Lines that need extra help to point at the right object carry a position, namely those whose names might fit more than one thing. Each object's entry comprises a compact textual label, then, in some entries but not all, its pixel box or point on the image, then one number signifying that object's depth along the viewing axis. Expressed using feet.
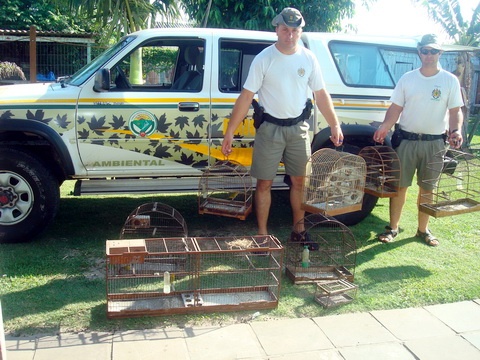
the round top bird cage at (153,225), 16.10
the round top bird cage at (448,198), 16.37
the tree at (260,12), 32.14
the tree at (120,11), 28.25
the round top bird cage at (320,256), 15.05
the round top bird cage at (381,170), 17.97
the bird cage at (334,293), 13.62
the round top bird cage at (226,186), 17.20
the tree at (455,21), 53.57
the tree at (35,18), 68.69
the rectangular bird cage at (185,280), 12.60
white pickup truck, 16.58
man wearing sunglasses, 17.13
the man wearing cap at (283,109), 15.51
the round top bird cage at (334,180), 16.34
